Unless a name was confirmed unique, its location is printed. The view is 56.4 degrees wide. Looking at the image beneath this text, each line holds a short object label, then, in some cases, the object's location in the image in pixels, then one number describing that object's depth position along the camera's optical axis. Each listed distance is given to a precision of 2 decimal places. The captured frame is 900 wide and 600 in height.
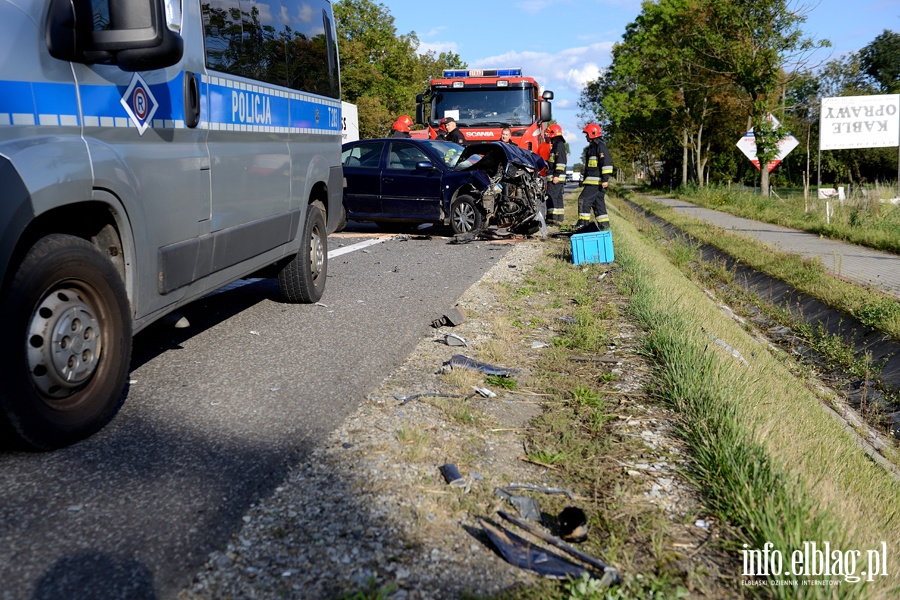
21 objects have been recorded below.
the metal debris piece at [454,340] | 6.27
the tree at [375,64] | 52.12
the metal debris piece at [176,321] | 5.06
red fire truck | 18.73
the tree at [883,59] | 81.81
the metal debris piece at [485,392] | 4.94
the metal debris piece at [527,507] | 3.28
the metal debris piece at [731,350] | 7.35
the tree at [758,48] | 26.81
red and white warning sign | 28.02
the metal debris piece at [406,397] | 4.68
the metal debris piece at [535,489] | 3.49
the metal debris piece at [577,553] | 2.77
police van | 3.39
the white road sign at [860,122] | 20.98
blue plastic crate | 11.36
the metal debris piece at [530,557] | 2.83
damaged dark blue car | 14.38
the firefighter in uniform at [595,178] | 13.99
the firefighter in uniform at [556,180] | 17.27
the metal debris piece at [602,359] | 5.79
